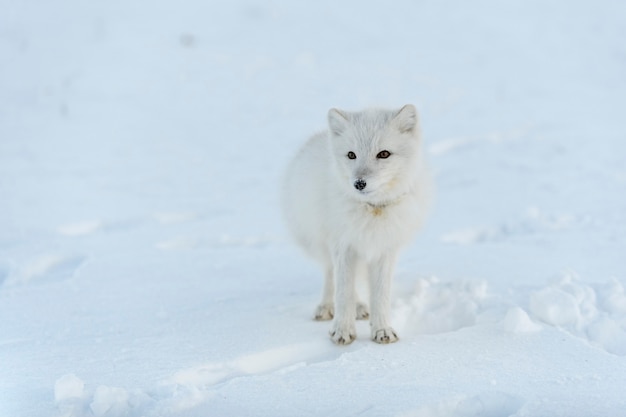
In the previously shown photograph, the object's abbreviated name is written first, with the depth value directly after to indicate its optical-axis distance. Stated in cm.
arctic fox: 582
